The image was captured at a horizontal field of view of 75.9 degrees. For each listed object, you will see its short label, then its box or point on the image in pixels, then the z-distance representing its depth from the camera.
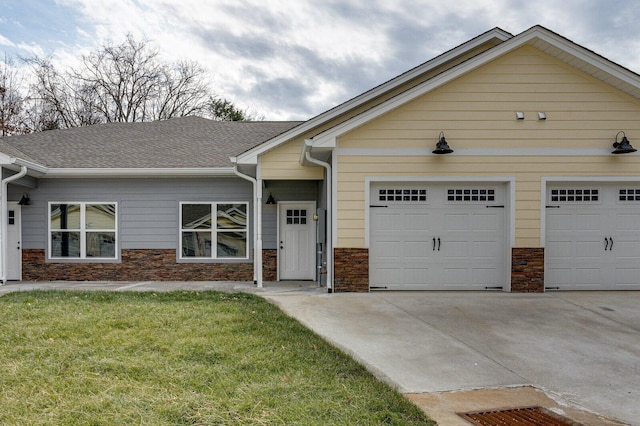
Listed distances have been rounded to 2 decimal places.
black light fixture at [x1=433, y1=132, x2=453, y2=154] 8.04
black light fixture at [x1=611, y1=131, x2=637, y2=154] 8.02
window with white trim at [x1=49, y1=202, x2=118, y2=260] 10.47
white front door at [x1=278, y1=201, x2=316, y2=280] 10.48
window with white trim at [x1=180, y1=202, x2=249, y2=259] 10.50
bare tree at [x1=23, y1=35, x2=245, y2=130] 22.75
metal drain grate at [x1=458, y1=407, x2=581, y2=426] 3.08
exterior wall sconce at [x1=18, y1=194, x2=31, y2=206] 10.21
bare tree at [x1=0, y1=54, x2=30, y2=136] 21.56
